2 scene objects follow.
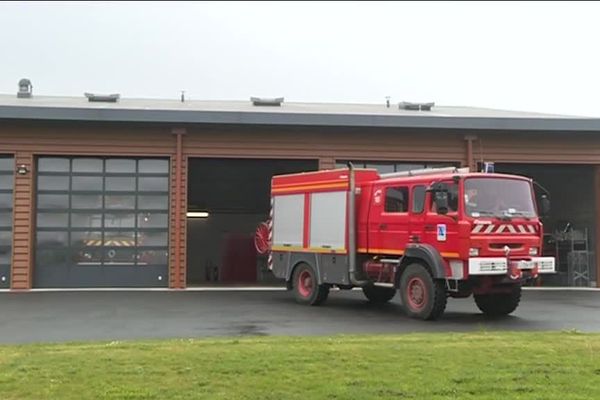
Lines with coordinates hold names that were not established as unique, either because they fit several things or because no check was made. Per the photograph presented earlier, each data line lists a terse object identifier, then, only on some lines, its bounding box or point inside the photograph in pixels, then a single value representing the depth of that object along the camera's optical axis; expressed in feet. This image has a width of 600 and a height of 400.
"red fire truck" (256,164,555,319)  38.42
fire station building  58.95
